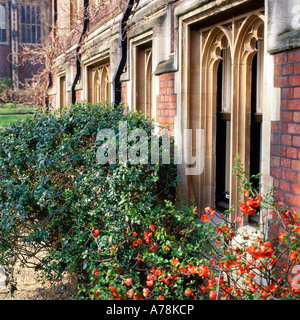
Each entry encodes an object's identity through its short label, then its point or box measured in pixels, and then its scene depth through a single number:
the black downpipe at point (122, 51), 6.69
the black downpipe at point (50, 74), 13.55
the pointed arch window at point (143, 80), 6.47
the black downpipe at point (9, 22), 44.30
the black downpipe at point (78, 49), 9.45
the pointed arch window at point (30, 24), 45.03
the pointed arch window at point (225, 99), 4.03
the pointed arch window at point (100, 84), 8.67
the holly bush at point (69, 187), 3.97
